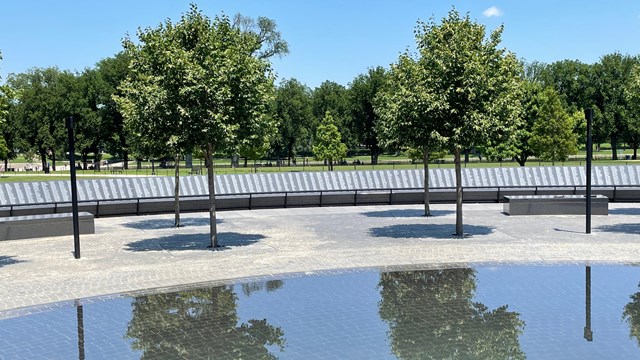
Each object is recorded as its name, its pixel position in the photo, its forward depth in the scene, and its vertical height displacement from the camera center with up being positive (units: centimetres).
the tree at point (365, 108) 7700 +469
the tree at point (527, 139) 5678 +43
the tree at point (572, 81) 7744 +756
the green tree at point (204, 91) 1638 +149
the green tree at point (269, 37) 7331 +1271
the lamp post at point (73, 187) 1592 -89
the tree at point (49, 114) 6825 +415
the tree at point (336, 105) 7931 +554
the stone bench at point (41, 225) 1959 -226
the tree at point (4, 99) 1572 +133
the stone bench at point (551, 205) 2300 -222
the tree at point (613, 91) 7169 +599
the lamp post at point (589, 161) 1841 -54
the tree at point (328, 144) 6412 +29
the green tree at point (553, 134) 5759 +81
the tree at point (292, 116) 7869 +388
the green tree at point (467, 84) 1758 +167
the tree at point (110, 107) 6738 +469
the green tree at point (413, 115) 1784 +87
